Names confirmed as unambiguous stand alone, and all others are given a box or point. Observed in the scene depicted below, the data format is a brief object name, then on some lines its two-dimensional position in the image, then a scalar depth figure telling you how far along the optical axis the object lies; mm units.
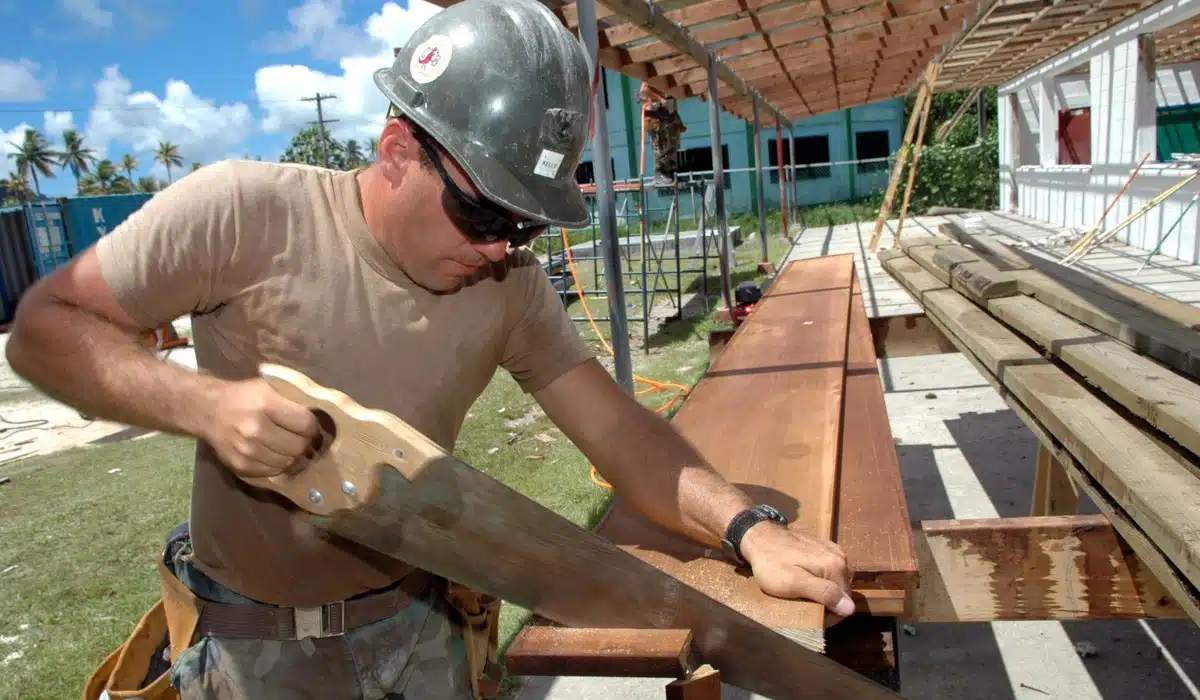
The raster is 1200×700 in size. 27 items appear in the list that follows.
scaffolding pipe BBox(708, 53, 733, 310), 9016
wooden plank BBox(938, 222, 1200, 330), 3293
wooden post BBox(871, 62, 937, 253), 12617
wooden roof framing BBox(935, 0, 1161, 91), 10508
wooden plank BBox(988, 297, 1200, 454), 2014
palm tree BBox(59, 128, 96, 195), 97812
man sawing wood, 1312
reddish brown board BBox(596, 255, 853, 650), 1631
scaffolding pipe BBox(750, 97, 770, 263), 12820
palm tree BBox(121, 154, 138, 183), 99700
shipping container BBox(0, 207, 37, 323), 17875
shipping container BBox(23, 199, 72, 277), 18750
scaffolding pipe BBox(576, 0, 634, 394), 4301
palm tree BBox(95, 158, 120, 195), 83688
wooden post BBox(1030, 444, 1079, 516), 3311
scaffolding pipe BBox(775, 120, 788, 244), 18439
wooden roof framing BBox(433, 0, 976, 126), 6891
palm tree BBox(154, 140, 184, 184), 105750
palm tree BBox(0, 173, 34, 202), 62525
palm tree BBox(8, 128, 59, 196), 92938
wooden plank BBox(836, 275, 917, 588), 1628
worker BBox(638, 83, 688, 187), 10469
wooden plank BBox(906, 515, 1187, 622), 1913
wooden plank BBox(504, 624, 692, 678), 1227
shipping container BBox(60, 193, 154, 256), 19906
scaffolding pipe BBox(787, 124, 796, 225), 20750
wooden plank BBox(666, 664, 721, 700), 1241
